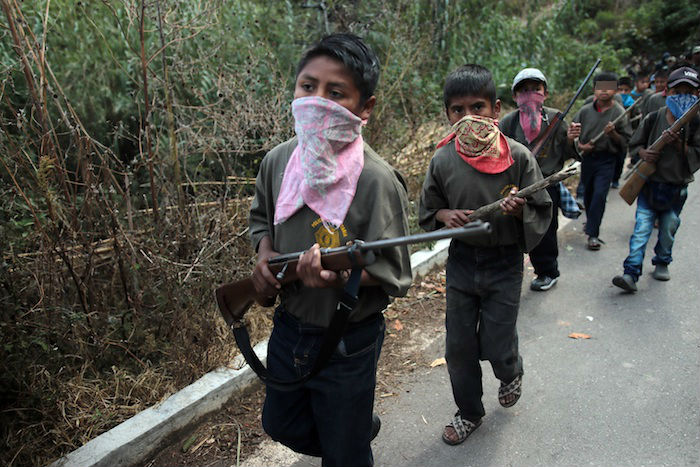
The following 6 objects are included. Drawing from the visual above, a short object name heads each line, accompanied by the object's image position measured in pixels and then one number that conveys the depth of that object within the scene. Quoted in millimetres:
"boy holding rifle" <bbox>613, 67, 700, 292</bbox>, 4676
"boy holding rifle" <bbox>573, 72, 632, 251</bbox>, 5922
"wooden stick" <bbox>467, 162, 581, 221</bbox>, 2477
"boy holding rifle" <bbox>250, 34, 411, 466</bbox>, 1994
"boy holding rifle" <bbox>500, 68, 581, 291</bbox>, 4340
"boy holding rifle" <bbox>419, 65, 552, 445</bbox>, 2812
